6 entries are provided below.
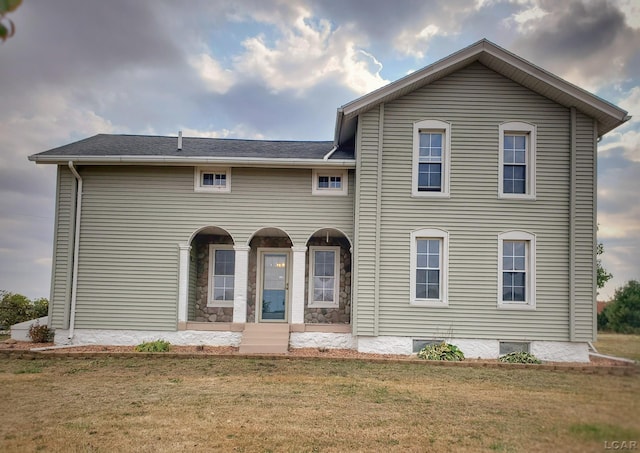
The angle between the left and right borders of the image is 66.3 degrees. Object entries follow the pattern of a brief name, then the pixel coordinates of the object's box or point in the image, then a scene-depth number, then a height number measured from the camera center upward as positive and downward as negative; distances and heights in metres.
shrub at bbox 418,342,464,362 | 10.49 -1.78
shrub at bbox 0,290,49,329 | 13.70 -1.50
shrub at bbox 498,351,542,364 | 10.50 -1.84
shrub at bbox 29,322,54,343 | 11.55 -1.82
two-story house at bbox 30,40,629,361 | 11.02 +1.13
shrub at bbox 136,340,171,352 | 10.87 -1.93
